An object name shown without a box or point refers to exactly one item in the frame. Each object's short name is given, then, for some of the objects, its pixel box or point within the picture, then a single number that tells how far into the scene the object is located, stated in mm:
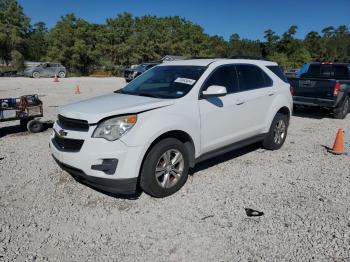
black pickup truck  9617
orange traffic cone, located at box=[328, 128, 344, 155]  6452
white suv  3871
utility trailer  7223
